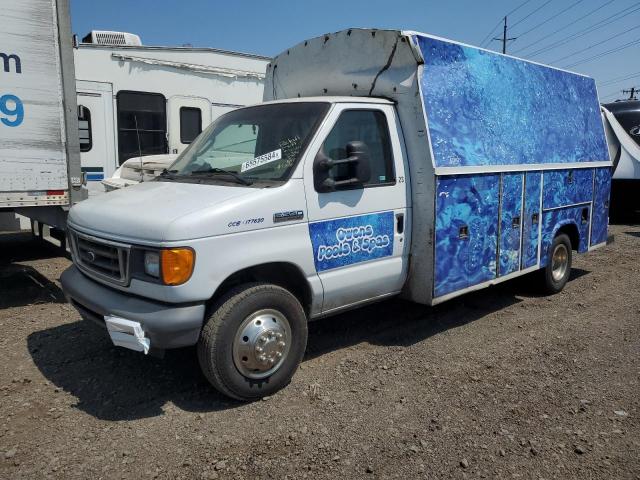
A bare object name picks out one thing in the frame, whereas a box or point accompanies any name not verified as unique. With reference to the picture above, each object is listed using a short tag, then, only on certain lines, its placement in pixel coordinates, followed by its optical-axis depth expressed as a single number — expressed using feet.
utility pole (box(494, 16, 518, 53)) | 135.95
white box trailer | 18.16
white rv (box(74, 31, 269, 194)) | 26.99
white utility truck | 11.71
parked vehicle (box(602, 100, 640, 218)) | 40.70
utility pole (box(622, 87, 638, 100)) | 164.50
